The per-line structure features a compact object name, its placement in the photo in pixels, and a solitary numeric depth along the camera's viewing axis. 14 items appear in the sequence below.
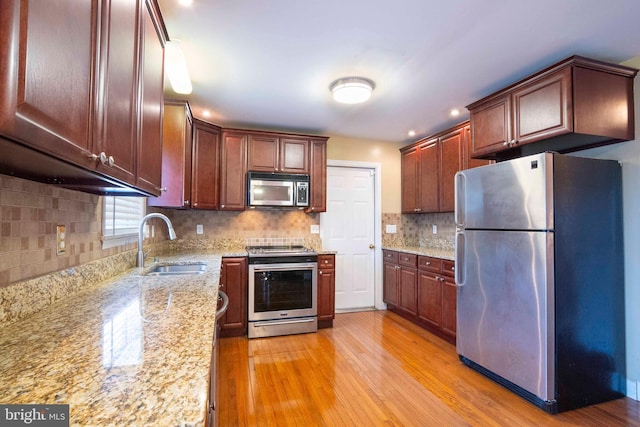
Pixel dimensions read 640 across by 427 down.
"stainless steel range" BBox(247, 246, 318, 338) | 3.24
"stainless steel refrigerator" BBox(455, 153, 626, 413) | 2.00
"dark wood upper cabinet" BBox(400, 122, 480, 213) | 3.35
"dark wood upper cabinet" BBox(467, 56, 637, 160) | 2.07
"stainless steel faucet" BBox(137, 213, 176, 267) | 2.11
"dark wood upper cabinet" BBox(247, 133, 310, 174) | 3.60
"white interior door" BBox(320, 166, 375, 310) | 4.23
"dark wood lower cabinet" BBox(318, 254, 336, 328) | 3.51
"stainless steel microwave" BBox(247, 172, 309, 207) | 3.55
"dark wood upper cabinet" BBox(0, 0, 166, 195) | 0.56
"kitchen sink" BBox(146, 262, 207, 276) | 2.33
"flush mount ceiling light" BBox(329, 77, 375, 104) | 2.54
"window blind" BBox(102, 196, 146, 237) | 1.85
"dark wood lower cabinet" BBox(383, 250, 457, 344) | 3.08
